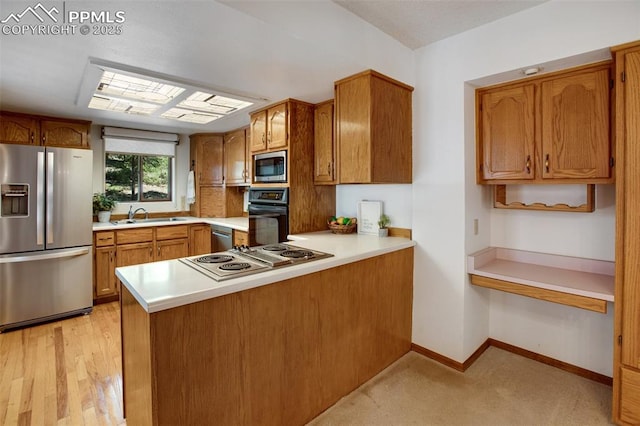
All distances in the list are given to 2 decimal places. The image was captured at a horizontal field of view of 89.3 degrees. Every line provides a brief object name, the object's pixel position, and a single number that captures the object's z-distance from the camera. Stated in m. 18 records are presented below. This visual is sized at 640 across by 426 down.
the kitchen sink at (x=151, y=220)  4.40
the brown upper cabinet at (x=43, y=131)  3.46
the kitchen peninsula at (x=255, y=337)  1.37
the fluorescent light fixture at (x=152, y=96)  2.36
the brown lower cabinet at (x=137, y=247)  3.79
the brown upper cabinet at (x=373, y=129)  2.37
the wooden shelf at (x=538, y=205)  2.19
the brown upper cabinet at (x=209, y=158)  4.83
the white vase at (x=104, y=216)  4.27
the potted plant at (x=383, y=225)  2.94
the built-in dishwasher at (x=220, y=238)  3.96
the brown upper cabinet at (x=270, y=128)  3.12
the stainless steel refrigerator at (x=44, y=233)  3.10
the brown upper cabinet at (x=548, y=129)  2.02
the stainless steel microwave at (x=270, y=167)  3.16
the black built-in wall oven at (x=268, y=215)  3.16
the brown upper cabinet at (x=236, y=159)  4.39
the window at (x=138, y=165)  4.46
